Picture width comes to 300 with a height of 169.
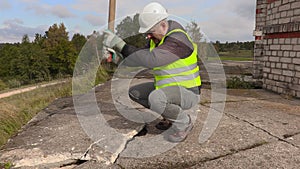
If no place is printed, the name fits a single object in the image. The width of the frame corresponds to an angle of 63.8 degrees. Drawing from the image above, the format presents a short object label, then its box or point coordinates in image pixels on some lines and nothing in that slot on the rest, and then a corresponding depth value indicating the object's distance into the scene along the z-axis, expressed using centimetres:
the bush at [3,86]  3350
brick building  535
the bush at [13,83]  3684
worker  221
